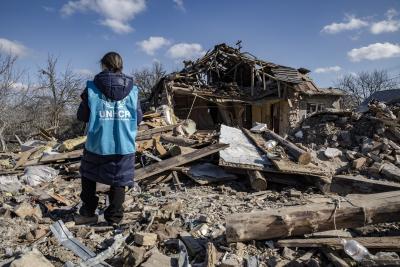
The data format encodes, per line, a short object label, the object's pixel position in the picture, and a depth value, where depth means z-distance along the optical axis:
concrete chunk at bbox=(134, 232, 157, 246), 3.29
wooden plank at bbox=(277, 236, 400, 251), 3.05
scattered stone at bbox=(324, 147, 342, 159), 7.57
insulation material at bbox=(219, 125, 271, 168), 5.98
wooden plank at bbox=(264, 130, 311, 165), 6.30
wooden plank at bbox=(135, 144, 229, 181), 5.98
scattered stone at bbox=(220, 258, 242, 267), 2.86
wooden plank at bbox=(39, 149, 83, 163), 7.18
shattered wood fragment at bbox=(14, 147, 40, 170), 7.22
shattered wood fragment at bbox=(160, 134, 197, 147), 7.58
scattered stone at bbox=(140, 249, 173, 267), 2.90
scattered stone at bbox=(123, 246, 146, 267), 2.95
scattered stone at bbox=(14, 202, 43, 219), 4.32
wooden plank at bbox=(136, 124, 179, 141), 8.56
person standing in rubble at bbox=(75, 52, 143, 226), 3.68
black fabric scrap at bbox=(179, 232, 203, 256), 3.24
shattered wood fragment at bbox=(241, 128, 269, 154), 6.92
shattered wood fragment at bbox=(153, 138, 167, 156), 7.04
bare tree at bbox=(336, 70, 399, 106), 51.19
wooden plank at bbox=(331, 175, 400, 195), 5.57
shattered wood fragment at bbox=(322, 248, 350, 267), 2.89
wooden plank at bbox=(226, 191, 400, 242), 3.25
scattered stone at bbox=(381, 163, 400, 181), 6.43
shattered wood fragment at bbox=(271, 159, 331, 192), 5.62
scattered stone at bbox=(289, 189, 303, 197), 5.40
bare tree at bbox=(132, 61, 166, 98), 37.44
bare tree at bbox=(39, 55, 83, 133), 24.56
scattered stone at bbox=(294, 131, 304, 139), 9.47
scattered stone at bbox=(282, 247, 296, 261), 3.11
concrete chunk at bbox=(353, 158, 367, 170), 7.11
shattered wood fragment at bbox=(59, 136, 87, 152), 8.04
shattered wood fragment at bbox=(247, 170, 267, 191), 5.65
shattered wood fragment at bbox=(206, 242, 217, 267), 2.96
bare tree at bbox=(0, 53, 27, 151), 18.89
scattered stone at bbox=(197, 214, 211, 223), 4.03
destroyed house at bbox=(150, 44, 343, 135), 17.06
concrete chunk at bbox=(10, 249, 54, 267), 2.69
